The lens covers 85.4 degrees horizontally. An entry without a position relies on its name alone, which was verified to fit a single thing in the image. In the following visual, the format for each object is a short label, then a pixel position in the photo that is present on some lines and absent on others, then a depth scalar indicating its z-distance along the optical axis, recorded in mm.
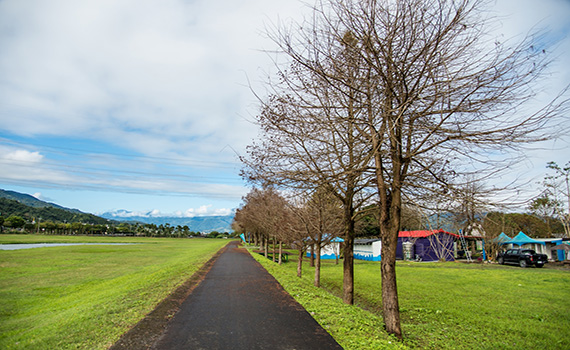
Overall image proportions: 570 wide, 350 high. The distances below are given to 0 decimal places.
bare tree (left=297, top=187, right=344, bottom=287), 15516
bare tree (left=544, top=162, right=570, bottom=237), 32738
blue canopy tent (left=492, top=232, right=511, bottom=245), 36875
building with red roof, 38875
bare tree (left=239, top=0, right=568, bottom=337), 5547
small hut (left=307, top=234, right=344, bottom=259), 41369
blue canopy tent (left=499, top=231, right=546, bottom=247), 37344
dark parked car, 29266
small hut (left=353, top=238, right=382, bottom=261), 40156
